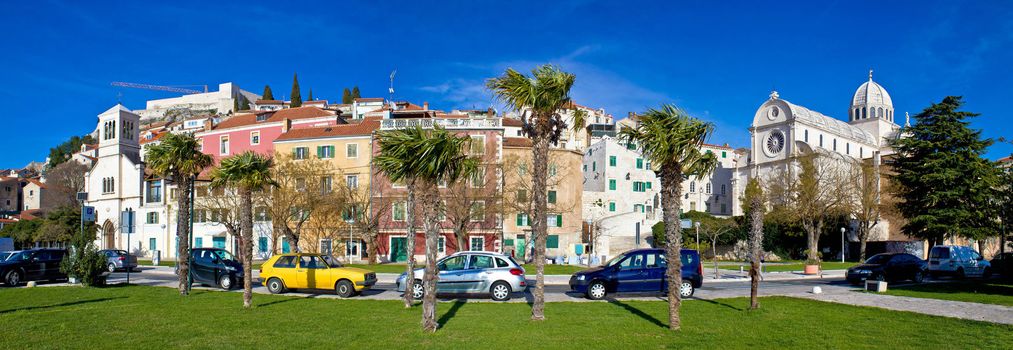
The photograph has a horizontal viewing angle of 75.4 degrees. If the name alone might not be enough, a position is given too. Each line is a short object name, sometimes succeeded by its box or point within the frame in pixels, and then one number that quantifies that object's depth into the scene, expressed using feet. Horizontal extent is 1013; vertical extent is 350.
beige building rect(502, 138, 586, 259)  167.99
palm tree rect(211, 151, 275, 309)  60.18
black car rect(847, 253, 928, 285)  91.57
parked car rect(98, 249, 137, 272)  122.21
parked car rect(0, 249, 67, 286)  88.99
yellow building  158.40
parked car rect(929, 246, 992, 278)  104.53
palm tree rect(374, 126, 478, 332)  48.08
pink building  199.00
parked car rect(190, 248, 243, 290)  81.92
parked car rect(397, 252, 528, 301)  70.33
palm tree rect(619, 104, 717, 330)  46.68
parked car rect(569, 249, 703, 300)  71.05
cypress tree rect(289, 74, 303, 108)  414.41
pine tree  123.95
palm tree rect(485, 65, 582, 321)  51.88
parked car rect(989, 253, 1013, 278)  97.30
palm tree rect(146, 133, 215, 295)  72.84
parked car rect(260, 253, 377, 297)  74.23
